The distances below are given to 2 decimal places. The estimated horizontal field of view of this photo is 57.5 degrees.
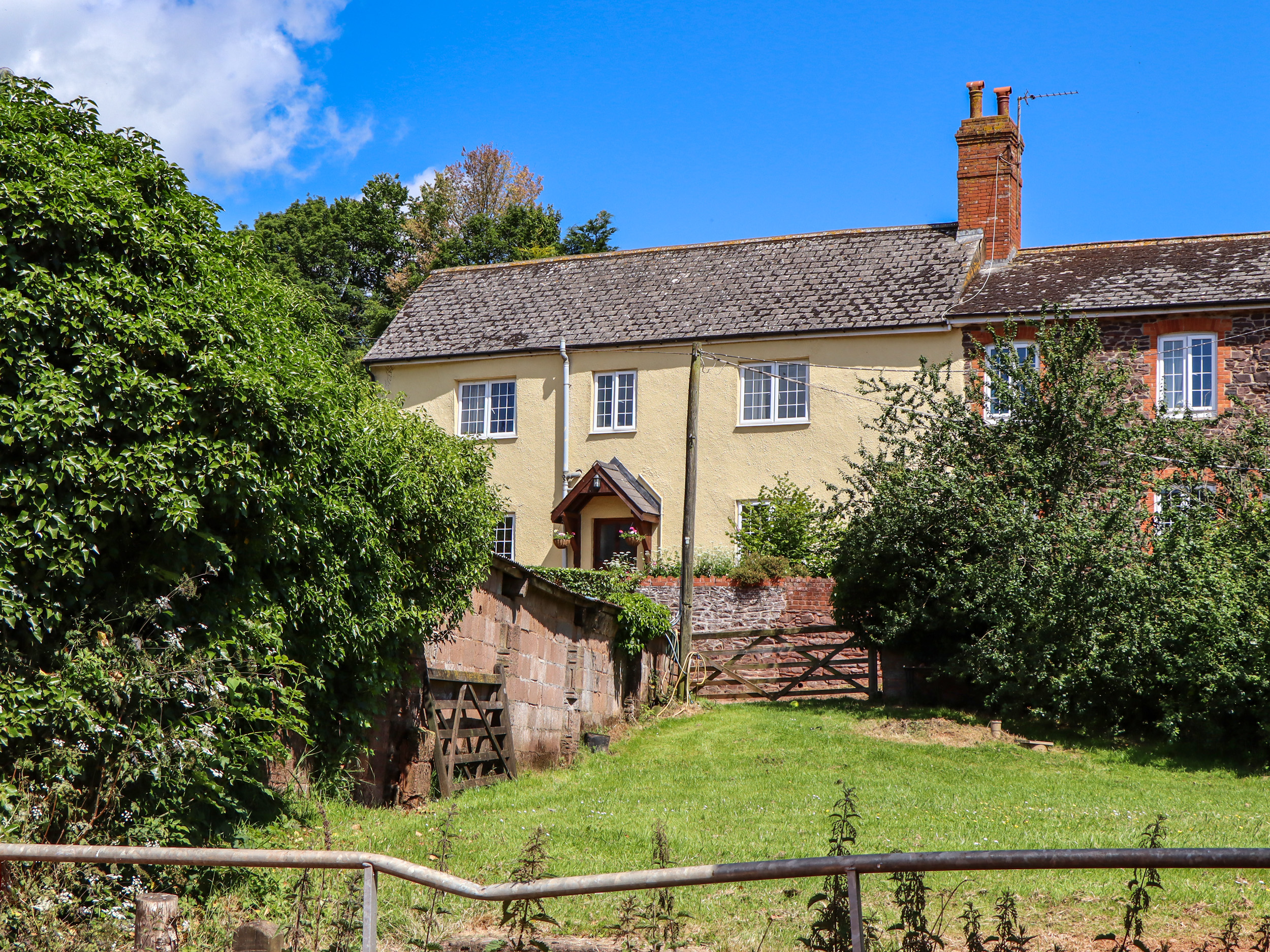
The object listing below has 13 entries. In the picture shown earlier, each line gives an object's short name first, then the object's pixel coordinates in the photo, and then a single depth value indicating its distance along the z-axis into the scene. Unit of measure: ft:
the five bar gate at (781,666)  66.69
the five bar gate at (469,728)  37.14
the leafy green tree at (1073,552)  49.08
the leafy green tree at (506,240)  133.90
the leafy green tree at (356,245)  140.46
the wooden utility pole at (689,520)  66.44
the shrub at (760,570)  73.31
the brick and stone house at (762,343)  74.49
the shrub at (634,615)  59.57
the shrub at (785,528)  76.95
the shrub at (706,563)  78.33
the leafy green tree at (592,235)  137.80
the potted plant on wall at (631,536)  80.53
